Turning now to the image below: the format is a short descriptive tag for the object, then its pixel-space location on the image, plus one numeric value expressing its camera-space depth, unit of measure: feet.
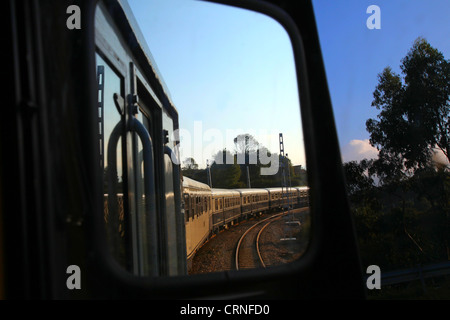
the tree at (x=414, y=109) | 23.40
